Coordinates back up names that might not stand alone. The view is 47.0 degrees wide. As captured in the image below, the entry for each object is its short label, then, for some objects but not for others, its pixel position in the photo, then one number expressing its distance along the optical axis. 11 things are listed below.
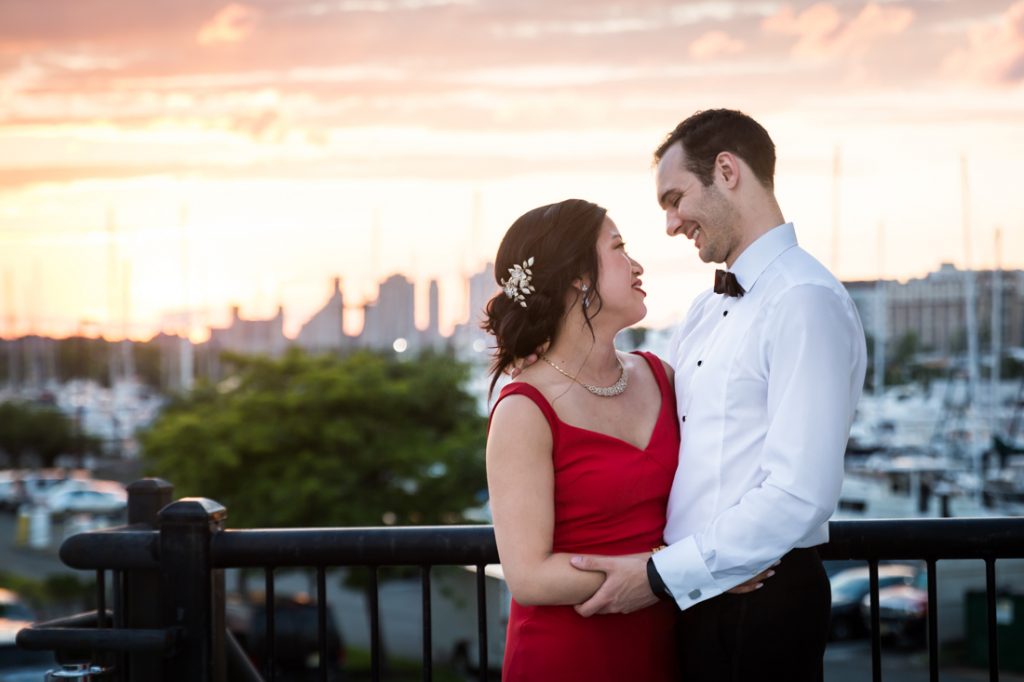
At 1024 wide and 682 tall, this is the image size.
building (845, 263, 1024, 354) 54.16
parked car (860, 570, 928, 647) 25.48
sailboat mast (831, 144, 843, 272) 44.81
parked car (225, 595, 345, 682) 20.78
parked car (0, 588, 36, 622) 20.94
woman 2.82
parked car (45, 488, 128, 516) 48.12
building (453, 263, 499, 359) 42.91
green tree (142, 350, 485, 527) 24.34
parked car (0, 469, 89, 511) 56.06
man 2.61
